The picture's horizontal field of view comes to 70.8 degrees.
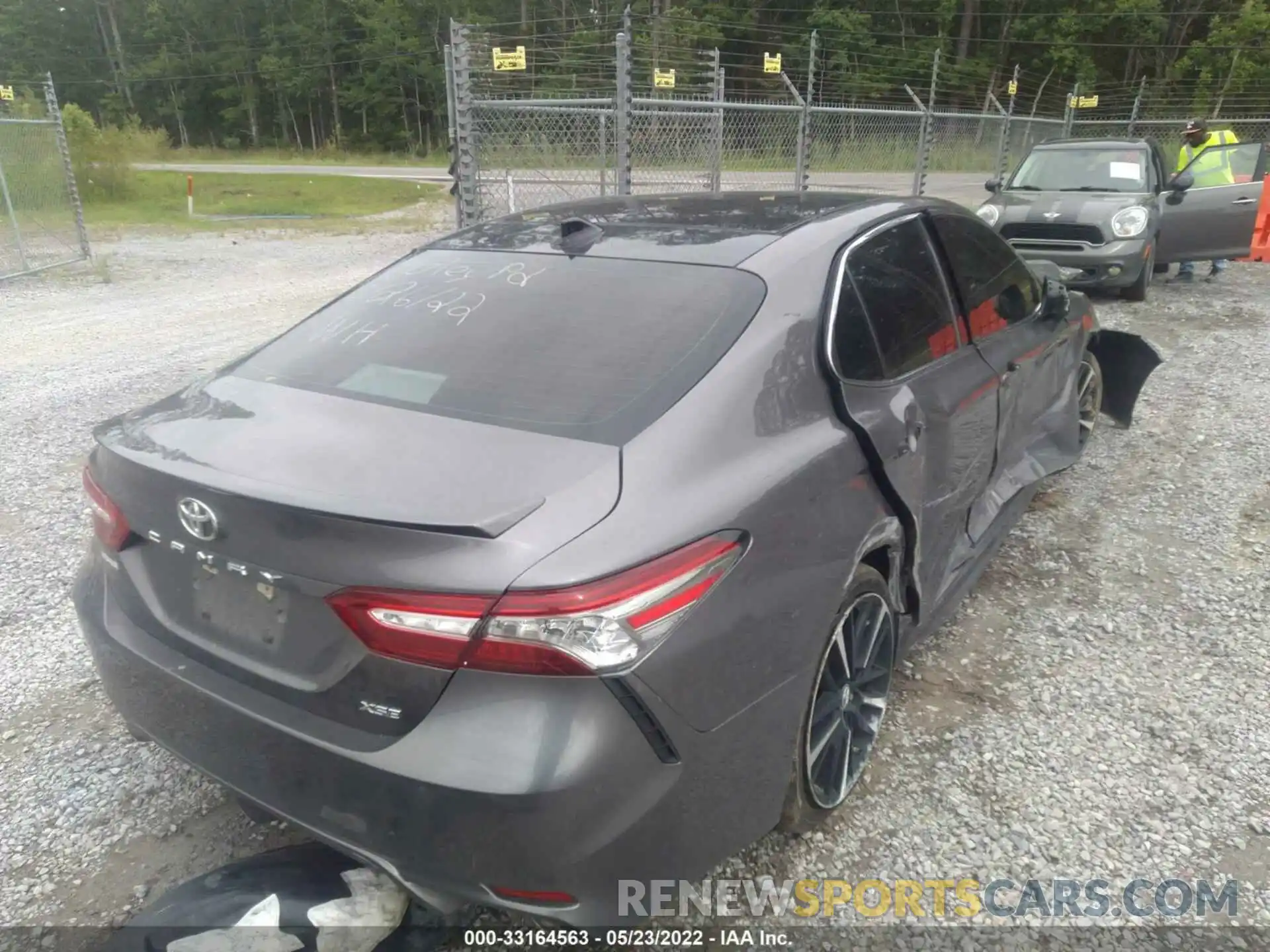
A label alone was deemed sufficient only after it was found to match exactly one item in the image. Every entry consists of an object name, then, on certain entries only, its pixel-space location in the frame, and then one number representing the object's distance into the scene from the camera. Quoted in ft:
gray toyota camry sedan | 5.42
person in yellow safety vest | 32.55
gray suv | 29.27
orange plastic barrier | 37.37
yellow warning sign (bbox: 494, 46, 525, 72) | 30.53
